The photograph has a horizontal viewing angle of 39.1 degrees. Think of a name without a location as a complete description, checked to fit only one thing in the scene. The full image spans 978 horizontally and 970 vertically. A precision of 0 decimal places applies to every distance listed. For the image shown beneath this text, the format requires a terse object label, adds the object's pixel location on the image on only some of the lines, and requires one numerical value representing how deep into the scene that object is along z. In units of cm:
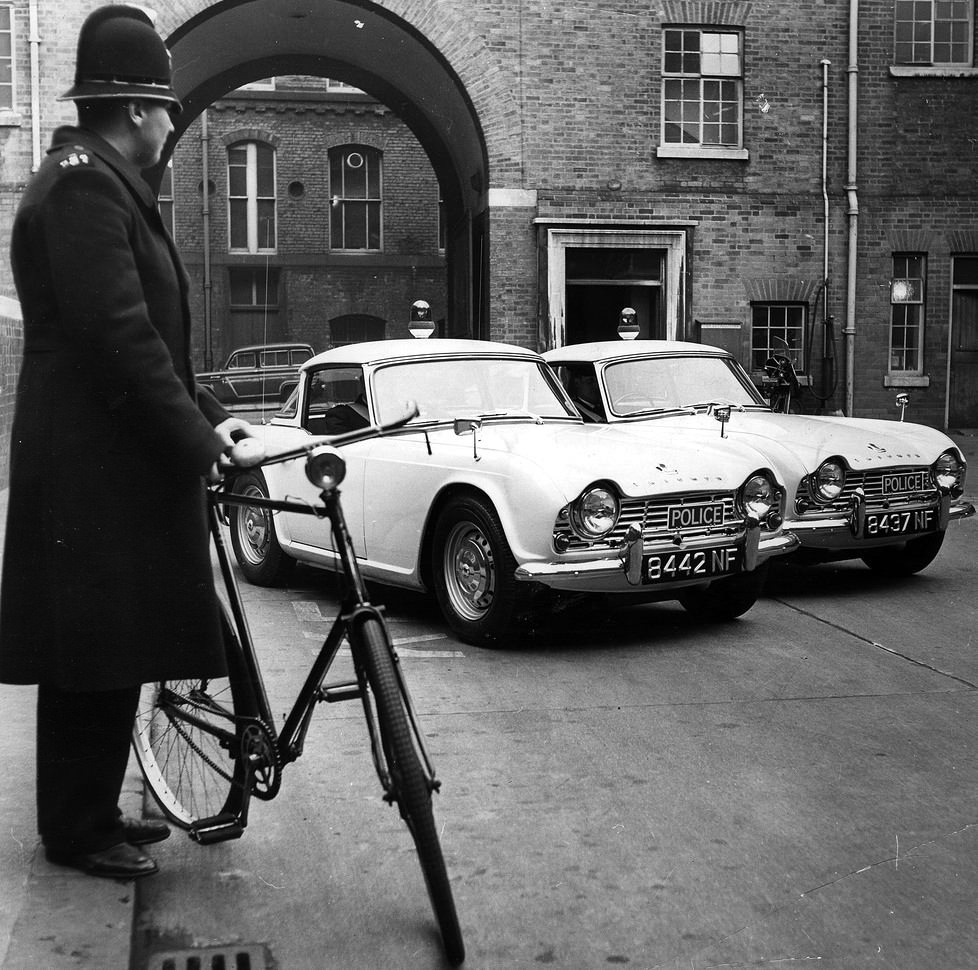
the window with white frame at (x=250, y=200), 3512
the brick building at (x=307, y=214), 3475
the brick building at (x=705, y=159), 1947
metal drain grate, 304
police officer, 309
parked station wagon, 2177
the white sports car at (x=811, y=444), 802
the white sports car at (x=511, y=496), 640
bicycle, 296
